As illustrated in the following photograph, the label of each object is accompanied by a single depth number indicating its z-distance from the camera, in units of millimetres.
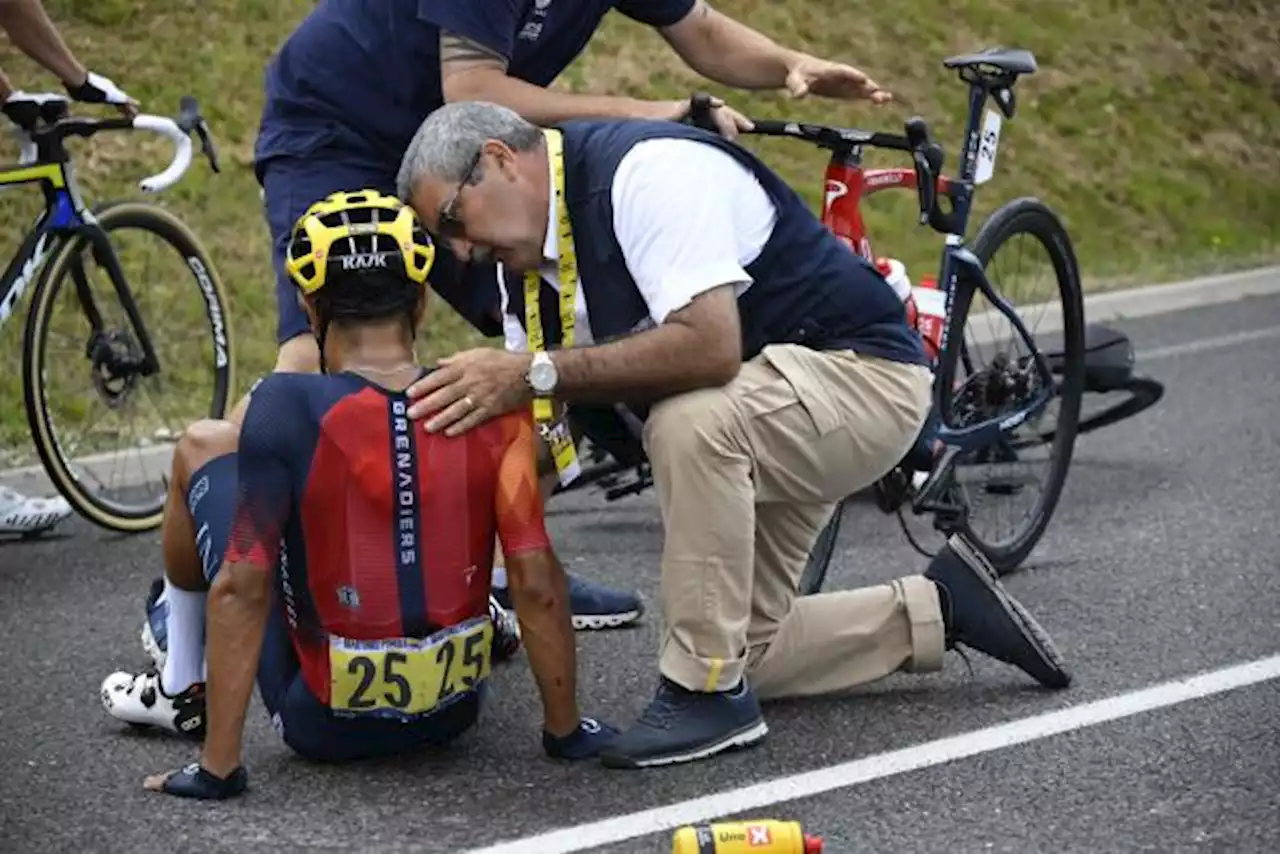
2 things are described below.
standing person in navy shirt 12289
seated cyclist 10266
